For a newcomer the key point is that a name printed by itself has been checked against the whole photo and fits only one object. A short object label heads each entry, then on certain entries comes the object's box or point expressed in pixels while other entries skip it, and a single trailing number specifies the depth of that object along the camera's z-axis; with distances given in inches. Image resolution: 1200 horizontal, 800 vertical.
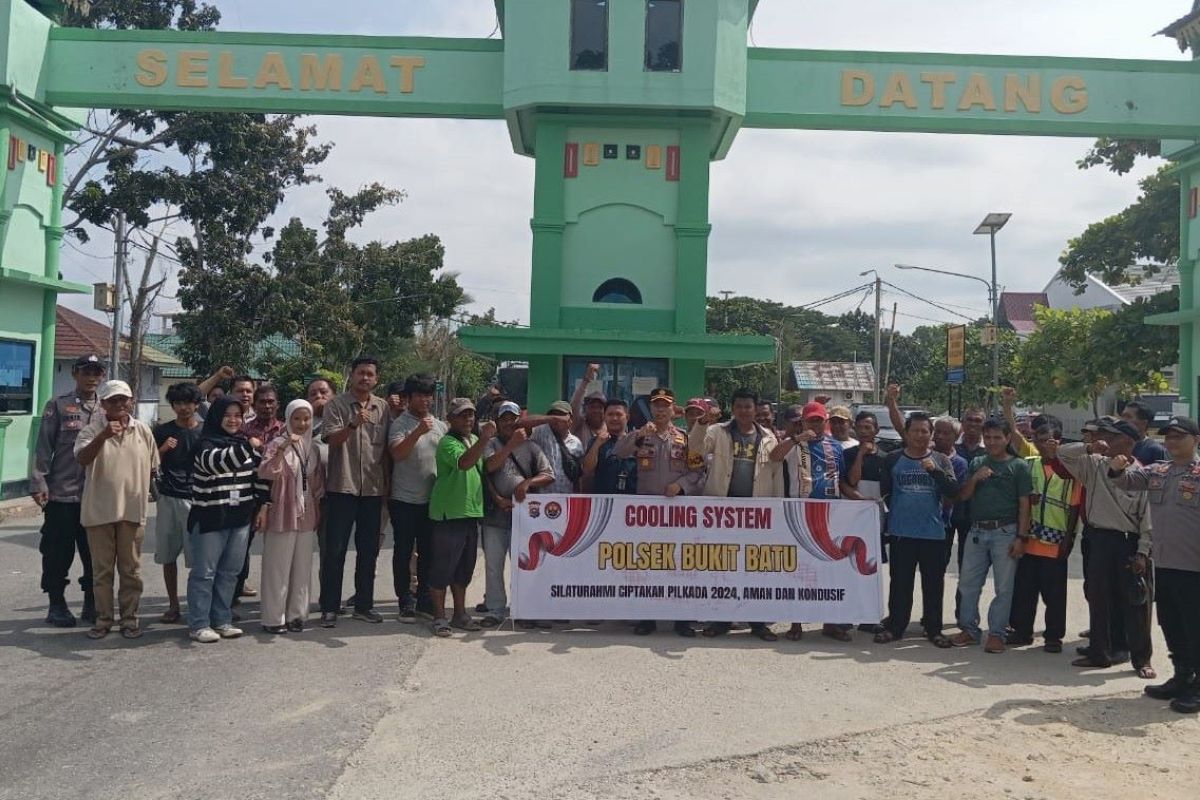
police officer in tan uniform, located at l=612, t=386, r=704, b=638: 303.1
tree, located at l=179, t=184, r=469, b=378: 993.5
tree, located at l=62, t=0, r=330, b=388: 905.5
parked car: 988.1
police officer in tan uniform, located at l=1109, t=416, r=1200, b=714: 241.6
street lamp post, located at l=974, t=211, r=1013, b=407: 1089.4
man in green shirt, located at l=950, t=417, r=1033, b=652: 289.7
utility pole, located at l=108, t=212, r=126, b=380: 889.3
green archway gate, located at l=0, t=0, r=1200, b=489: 574.6
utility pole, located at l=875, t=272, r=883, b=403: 1674.5
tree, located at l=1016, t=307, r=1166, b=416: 762.2
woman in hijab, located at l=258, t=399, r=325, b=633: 285.1
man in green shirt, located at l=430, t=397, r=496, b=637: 290.5
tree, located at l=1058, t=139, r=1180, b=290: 799.1
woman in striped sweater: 276.1
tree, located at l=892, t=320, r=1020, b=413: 1652.3
